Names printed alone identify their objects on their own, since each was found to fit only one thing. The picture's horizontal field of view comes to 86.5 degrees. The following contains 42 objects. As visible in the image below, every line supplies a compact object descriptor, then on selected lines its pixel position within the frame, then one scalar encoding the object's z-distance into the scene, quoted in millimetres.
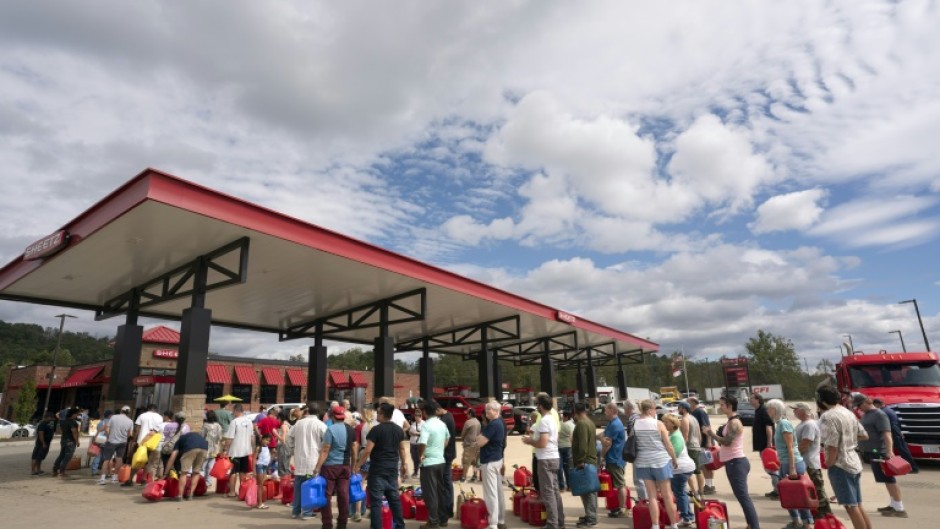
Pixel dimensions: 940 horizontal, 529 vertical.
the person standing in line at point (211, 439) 10204
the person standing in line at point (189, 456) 9023
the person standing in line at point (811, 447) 6156
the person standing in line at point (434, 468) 6707
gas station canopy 10023
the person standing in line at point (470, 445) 8992
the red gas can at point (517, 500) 7490
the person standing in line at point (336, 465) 6535
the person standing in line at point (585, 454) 6805
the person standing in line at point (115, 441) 11242
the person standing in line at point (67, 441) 11836
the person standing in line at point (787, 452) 6359
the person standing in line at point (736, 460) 5945
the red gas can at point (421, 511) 7389
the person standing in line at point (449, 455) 7117
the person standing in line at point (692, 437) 7605
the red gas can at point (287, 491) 8688
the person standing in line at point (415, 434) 10852
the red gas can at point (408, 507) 7527
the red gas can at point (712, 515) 5961
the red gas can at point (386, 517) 6880
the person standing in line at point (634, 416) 7180
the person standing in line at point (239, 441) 8953
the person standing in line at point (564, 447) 8820
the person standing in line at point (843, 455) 5406
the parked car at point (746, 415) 24656
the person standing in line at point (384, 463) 6297
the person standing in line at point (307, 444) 7254
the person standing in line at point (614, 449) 7641
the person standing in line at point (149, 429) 10234
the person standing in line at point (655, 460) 6020
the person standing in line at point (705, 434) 8625
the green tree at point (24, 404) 34938
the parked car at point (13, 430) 30672
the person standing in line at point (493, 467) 6621
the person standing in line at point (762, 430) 7195
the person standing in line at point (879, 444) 7059
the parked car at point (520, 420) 20888
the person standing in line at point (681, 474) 6562
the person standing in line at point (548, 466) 6520
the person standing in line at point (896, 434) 8657
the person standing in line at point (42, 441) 12320
